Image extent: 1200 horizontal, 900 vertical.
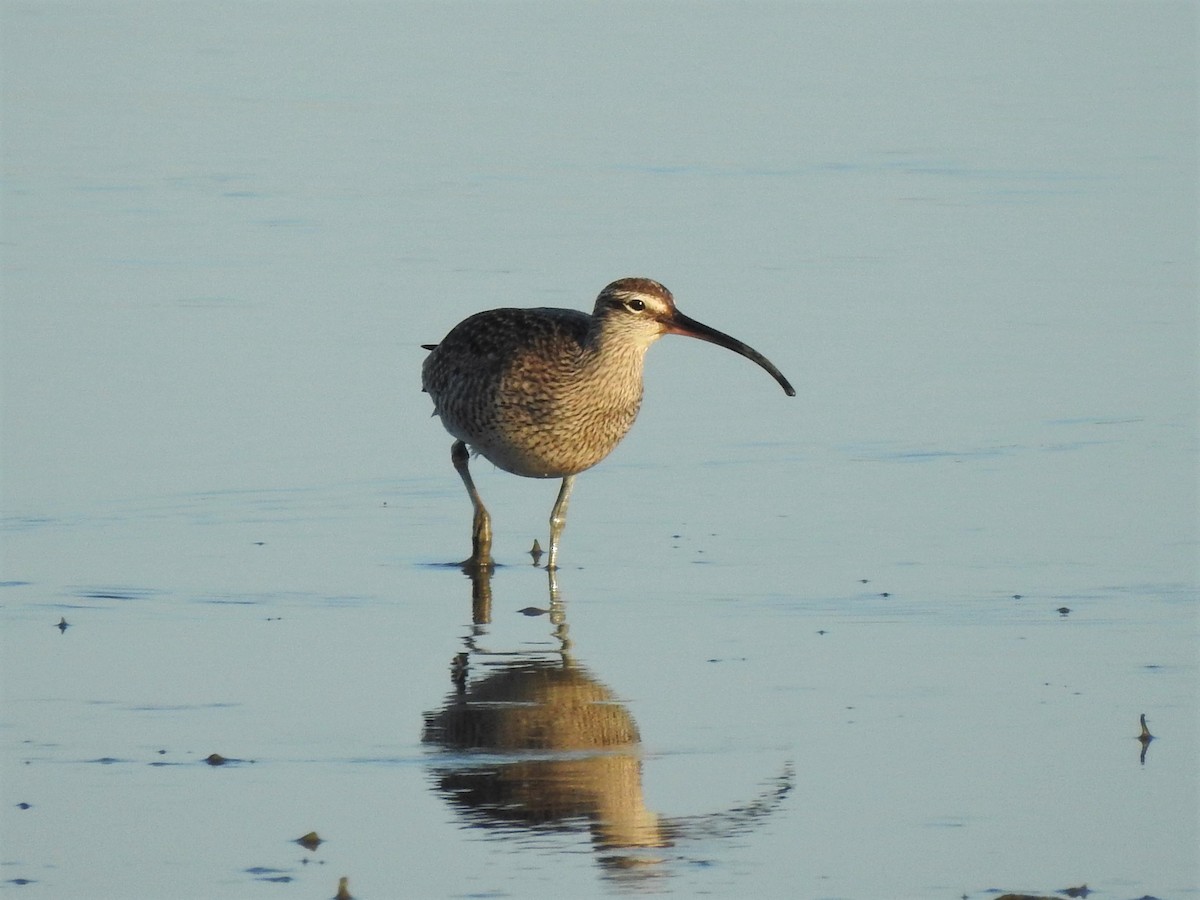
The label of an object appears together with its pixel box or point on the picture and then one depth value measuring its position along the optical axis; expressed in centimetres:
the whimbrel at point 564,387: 2216
